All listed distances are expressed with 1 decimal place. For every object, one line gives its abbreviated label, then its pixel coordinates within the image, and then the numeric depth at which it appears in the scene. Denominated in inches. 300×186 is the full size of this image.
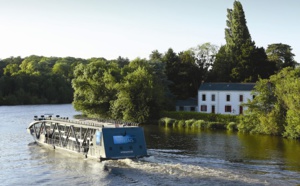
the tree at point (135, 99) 3341.5
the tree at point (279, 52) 5280.5
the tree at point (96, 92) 3538.4
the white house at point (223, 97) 3373.5
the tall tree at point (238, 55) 3961.6
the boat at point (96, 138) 1676.9
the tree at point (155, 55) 4736.7
